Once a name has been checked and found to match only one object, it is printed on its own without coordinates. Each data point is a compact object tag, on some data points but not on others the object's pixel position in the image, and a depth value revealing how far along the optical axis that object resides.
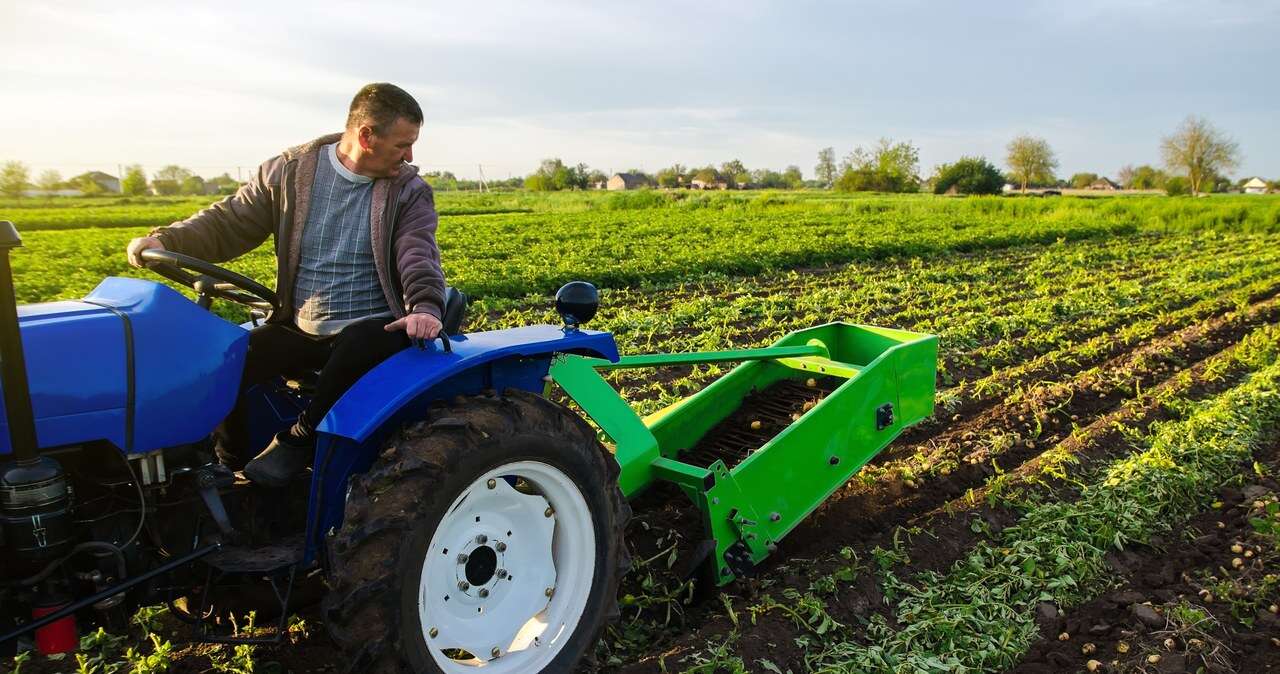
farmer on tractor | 2.78
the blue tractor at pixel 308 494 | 2.14
